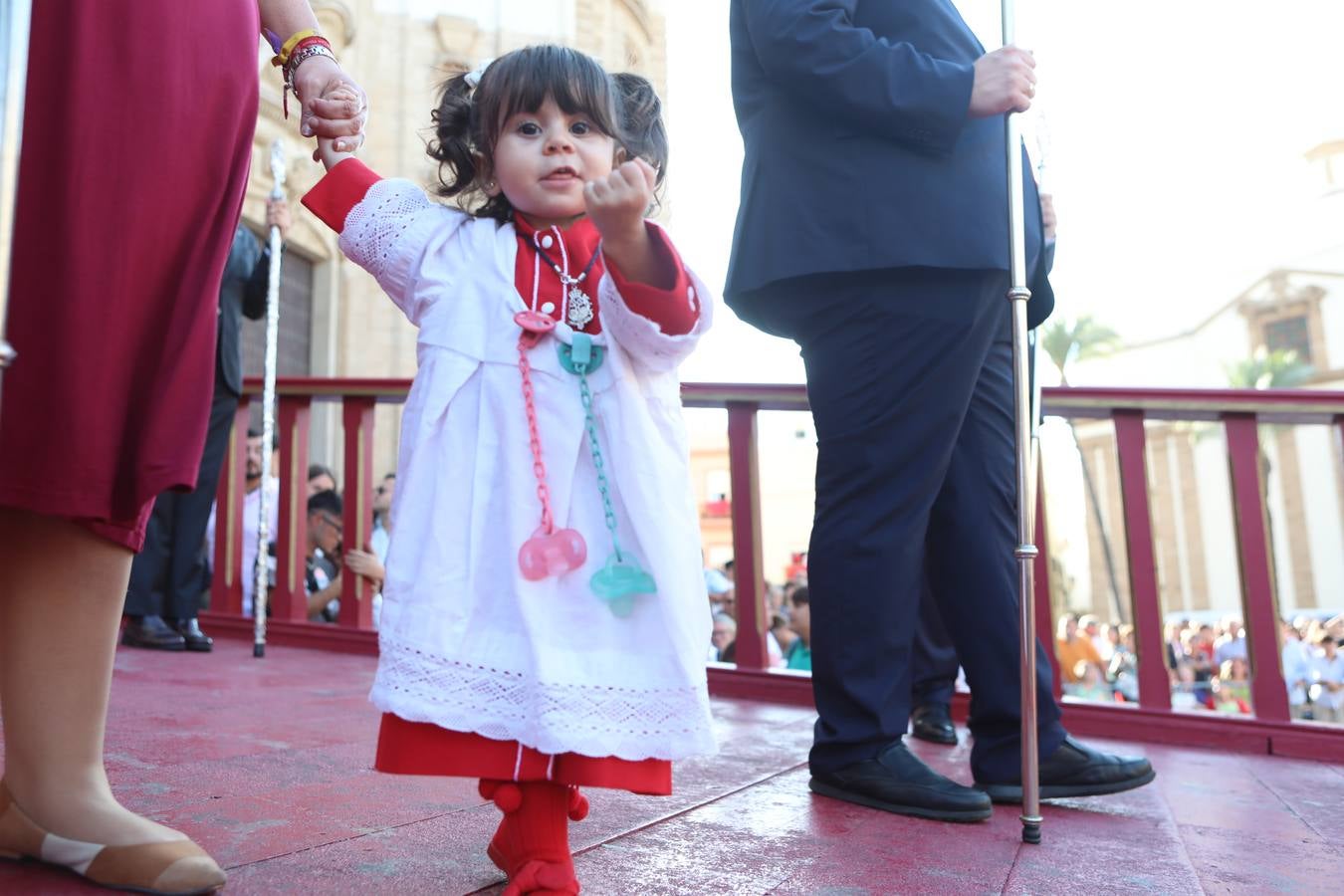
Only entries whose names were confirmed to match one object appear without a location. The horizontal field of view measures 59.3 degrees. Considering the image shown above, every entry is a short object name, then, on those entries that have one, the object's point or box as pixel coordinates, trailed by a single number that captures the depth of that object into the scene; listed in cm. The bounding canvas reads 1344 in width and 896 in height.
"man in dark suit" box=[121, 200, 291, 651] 416
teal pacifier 139
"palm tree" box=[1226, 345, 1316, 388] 3869
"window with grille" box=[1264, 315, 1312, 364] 3931
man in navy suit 211
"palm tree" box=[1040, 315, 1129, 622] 4159
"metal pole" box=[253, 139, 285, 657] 414
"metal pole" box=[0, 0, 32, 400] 85
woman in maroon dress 121
